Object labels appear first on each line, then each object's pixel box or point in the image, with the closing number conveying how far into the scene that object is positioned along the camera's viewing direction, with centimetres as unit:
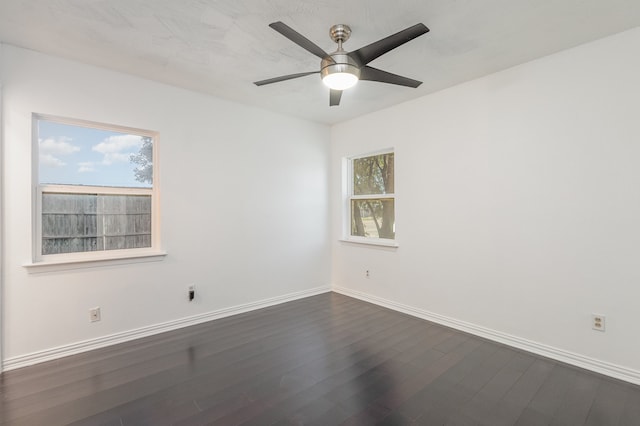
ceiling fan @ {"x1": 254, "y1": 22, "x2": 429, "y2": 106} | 169
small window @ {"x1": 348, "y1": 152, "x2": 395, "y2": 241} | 400
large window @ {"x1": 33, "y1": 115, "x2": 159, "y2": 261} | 262
